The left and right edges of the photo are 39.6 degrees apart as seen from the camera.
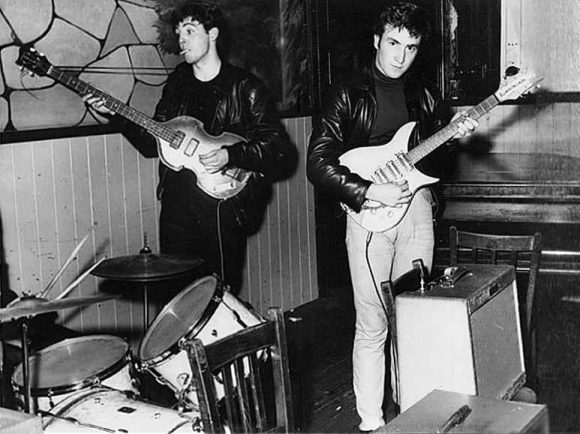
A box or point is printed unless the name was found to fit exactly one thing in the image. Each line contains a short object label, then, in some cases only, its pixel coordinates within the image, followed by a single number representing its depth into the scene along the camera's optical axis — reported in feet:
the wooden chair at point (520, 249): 10.64
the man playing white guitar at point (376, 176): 10.99
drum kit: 8.70
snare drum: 9.36
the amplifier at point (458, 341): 7.77
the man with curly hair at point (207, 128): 14.10
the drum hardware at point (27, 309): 8.25
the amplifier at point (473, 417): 5.39
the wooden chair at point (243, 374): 6.84
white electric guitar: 11.37
